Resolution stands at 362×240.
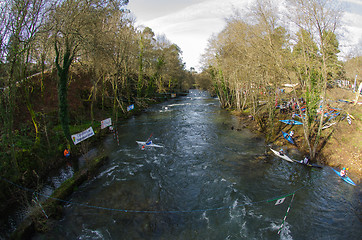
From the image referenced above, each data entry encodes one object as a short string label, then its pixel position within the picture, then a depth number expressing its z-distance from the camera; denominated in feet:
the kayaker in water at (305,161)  44.73
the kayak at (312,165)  43.95
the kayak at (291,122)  67.64
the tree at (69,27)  38.27
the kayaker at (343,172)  38.68
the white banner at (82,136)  45.85
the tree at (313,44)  39.34
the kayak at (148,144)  55.06
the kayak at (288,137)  58.69
